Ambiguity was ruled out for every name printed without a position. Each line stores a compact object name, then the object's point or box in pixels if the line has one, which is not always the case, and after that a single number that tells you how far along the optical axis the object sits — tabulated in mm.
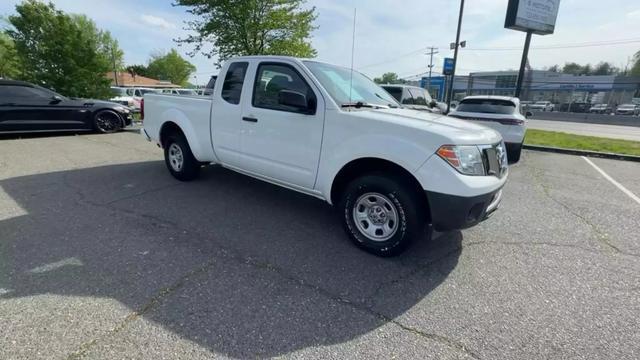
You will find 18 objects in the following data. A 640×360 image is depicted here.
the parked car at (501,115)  7871
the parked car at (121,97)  17908
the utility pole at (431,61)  49488
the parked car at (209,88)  5455
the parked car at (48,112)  8727
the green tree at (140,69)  72456
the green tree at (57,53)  14789
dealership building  53756
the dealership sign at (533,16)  14992
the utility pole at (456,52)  16606
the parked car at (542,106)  42350
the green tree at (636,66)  65938
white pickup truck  2850
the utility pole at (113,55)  41875
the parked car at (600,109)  41694
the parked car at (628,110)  37400
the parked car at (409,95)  9977
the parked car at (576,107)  45475
